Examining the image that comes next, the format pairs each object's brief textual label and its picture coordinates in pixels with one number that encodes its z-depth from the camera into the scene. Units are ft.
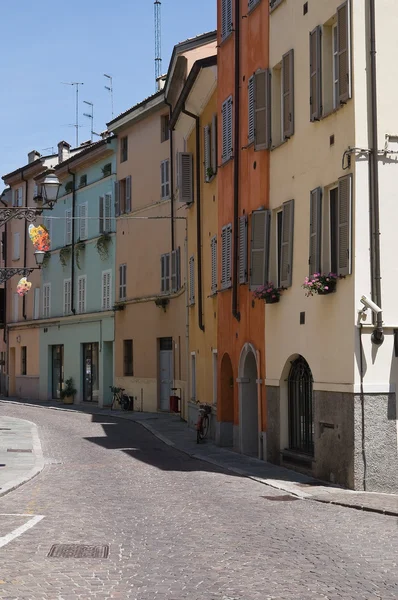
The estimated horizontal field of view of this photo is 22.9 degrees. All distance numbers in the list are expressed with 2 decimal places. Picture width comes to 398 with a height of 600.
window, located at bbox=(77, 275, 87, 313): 159.33
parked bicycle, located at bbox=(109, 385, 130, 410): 138.41
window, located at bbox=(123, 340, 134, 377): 141.90
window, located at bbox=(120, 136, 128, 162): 144.08
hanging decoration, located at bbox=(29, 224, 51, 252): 137.64
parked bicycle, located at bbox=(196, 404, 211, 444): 84.64
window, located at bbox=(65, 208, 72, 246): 165.48
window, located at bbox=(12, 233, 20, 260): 196.34
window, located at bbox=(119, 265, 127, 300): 143.33
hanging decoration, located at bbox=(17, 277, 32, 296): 180.96
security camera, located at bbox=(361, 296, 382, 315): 52.21
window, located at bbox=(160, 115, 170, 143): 130.11
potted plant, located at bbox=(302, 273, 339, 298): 55.16
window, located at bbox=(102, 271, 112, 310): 148.97
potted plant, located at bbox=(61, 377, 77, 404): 162.36
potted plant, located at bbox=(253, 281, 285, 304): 65.41
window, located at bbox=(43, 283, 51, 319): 176.45
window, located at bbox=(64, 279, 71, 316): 166.20
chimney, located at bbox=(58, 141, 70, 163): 180.11
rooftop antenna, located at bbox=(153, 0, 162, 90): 160.45
